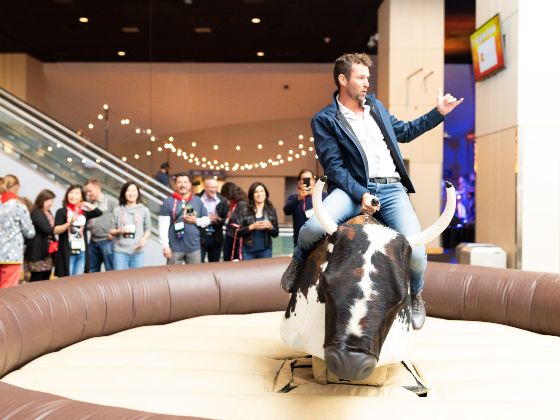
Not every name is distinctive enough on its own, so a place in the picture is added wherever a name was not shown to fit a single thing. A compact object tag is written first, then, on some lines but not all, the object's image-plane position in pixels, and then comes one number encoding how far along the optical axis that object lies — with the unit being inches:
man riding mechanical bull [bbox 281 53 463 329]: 121.2
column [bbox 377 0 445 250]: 421.7
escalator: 386.0
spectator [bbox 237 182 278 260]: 250.1
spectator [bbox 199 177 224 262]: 279.3
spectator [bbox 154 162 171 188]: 518.3
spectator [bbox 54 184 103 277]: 247.6
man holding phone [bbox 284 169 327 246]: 239.8
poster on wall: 292.4
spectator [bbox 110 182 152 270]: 242.4
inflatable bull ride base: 97.5
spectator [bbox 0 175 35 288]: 215.3
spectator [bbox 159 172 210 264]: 241.1
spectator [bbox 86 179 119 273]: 256.1
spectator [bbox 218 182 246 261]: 255.8
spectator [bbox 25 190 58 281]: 247.3
